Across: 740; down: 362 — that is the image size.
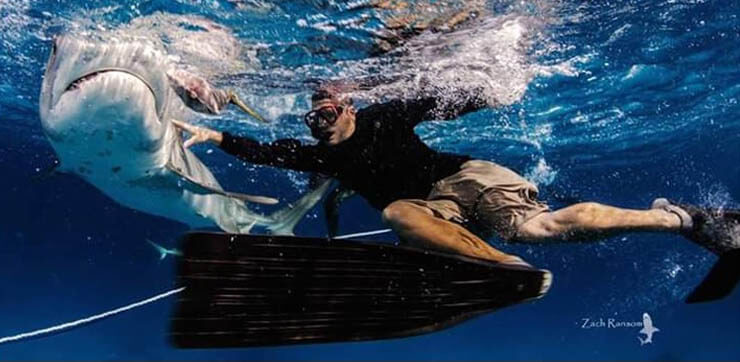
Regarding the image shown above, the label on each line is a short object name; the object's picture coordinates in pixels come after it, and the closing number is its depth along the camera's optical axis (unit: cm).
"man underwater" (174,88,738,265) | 429
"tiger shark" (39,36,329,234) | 523
